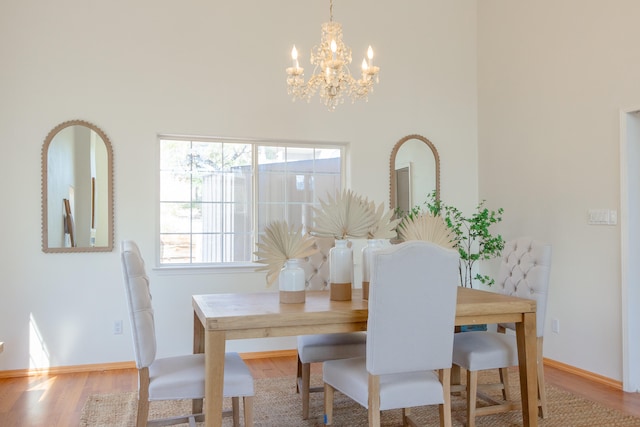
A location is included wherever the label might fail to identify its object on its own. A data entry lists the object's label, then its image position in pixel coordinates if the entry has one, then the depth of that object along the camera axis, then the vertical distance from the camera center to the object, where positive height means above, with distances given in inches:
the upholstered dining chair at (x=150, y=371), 93.7 -28.3
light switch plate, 150.2 -0.8
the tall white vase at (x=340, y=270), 110.8 -11.3
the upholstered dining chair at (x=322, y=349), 125.0 -31.4
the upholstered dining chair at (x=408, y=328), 90.6 -19.4
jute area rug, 121.7 -46.8
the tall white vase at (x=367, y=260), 109.0 -9.1
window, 180.1 +9.0
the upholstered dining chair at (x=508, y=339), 114.7 -28.2
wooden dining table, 91.2 -19.0
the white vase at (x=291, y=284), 108.4 -13.7
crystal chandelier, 126.4 +35.0
